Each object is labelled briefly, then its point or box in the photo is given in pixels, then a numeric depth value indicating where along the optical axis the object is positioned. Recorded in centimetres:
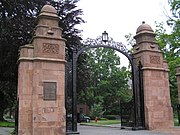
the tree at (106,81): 4434
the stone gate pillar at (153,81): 1327
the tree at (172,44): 1936
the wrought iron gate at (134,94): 1209
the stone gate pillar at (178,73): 1583
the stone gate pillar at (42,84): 1041
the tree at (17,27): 1694
